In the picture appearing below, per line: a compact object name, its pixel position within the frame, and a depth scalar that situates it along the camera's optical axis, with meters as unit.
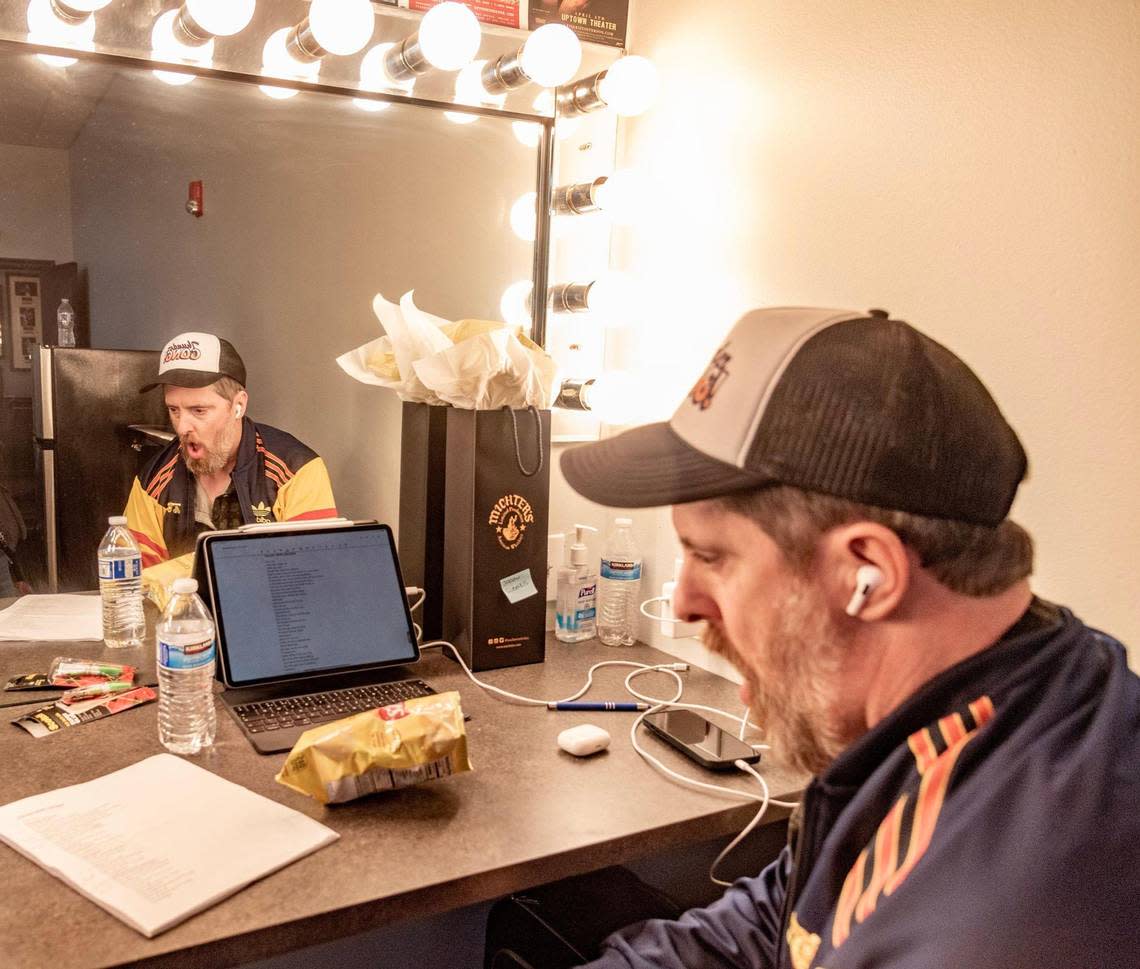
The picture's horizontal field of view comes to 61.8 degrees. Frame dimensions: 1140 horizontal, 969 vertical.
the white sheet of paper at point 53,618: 1.42
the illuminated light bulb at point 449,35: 1.46
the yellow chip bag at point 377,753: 1.01
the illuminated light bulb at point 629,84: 1.58
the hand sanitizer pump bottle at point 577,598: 1.64
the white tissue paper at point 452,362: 1.45
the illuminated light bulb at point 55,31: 1.32
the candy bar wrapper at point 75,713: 1.17
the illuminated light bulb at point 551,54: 1.53
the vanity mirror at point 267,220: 1.33
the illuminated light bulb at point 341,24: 1.42
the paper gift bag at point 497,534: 1.45
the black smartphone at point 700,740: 1.18
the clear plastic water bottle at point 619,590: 1.66
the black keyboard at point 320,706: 1.22
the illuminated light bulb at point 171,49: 1.39
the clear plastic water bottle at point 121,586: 1.43
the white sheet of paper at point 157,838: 0.84
